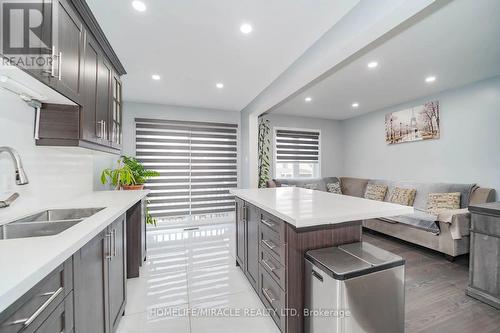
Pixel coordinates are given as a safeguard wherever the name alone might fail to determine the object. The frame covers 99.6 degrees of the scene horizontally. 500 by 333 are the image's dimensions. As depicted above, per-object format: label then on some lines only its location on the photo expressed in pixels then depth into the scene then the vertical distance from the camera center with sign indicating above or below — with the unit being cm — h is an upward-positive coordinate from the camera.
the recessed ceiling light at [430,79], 305 +130
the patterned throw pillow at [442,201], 322 -54
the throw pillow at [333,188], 517 -51
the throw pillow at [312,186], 504 -45
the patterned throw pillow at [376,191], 437 -52
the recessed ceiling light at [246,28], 194 +130
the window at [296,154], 538 +35
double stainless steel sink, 124 -37
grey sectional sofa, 270 -80
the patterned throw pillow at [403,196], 385 -53
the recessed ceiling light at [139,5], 169 +132
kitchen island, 139 -50
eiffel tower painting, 376 +84
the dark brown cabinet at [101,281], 98 -66
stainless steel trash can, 116 -72
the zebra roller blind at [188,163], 432 +8
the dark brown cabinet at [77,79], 139 +67
